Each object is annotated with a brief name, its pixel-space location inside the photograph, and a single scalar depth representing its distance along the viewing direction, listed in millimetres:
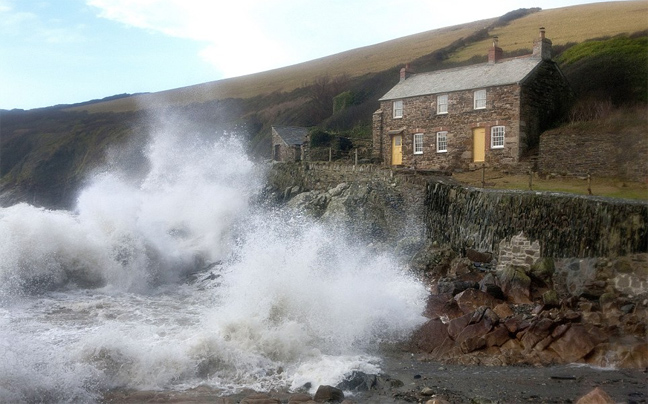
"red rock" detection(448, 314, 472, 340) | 11666
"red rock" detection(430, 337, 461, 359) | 11062
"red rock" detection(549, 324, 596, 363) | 10359
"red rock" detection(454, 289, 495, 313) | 13523
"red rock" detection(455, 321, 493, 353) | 11062
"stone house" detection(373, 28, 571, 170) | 25781
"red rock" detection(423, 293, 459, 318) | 13492
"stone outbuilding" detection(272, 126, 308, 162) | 32938
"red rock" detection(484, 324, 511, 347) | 11078
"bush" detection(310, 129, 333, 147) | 32716
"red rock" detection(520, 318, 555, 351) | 10836
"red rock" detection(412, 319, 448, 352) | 11664
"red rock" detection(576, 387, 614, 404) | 7375
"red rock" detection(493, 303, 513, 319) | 12648
